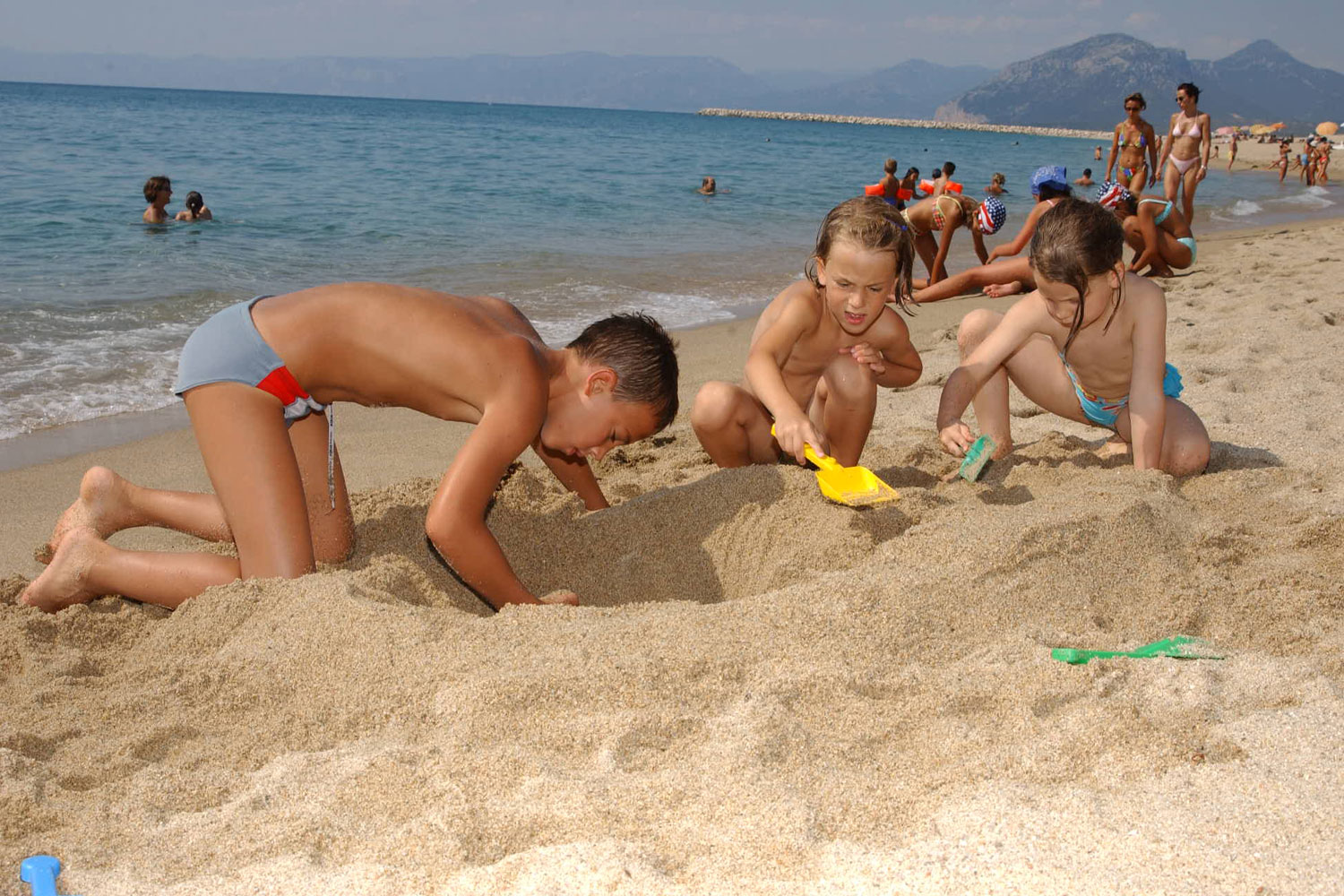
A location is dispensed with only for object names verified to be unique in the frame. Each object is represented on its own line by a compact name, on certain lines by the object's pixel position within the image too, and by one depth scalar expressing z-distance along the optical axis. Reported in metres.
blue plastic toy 1.39
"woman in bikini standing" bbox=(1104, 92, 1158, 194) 9.84
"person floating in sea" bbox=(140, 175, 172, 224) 9.58
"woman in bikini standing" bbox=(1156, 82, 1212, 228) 9.95
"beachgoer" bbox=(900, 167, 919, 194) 10.85
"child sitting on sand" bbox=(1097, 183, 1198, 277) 7.19
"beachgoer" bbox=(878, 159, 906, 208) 10.30
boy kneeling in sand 2.40
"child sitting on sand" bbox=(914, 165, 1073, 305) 6.60
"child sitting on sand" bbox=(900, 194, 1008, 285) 8.01
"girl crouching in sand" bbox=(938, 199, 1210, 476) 3.04
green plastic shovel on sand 1.91
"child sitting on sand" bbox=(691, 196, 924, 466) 2.99
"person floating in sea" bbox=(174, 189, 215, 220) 10.01
